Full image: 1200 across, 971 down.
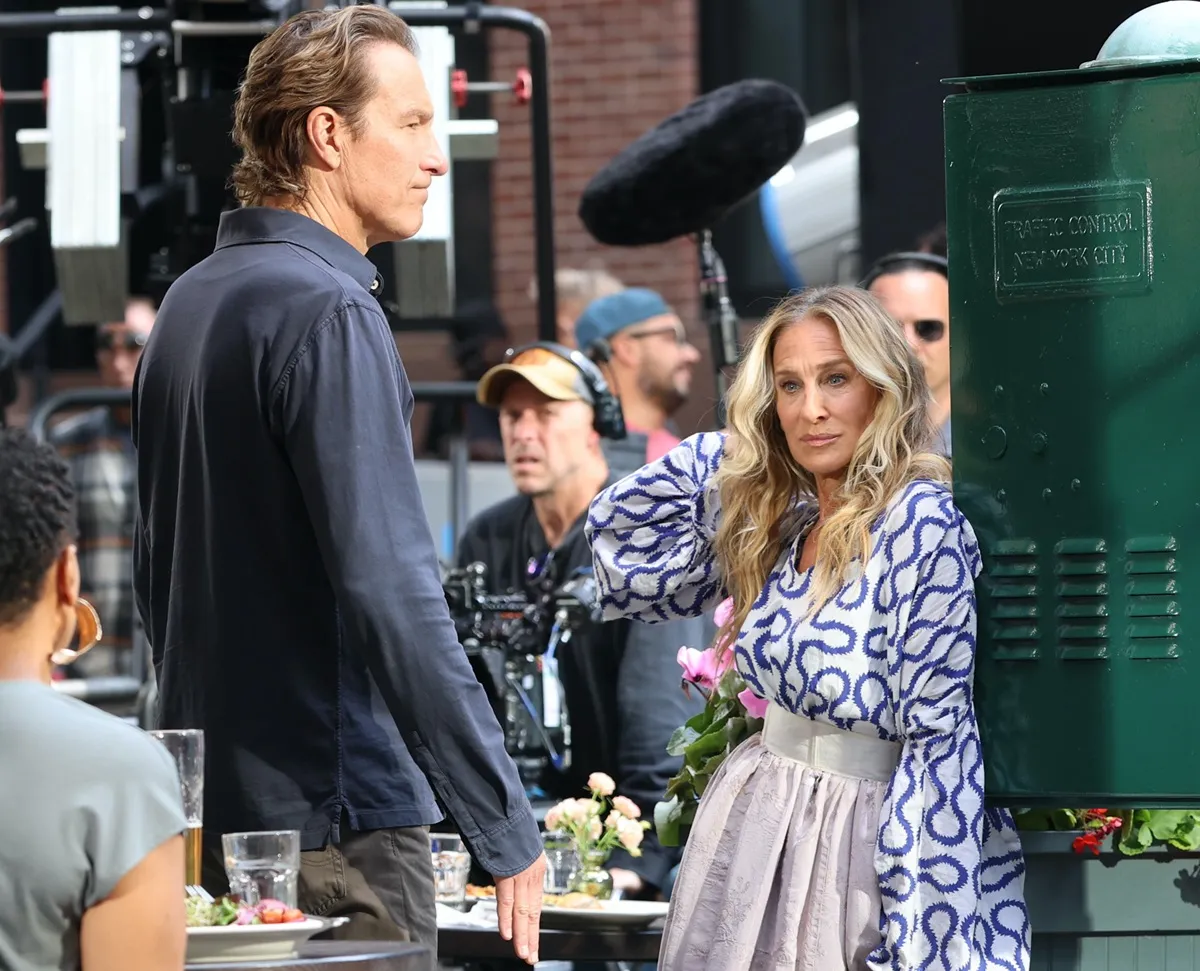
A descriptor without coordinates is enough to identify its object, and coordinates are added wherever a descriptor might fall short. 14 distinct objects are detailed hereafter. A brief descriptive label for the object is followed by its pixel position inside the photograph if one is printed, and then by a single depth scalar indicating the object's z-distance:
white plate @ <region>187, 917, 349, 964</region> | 4.90
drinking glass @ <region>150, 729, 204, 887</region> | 5.50
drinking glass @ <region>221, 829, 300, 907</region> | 5.34
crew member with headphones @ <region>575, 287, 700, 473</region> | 15.52
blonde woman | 6.23
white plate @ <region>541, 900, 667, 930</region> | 8.48
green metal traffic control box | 6.09
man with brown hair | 5.60
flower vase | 8.87
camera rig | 10.34
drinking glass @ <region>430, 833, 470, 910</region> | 8.98
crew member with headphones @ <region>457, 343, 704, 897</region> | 10.77
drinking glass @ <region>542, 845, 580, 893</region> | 8.93
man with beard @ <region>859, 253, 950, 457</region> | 12.02
